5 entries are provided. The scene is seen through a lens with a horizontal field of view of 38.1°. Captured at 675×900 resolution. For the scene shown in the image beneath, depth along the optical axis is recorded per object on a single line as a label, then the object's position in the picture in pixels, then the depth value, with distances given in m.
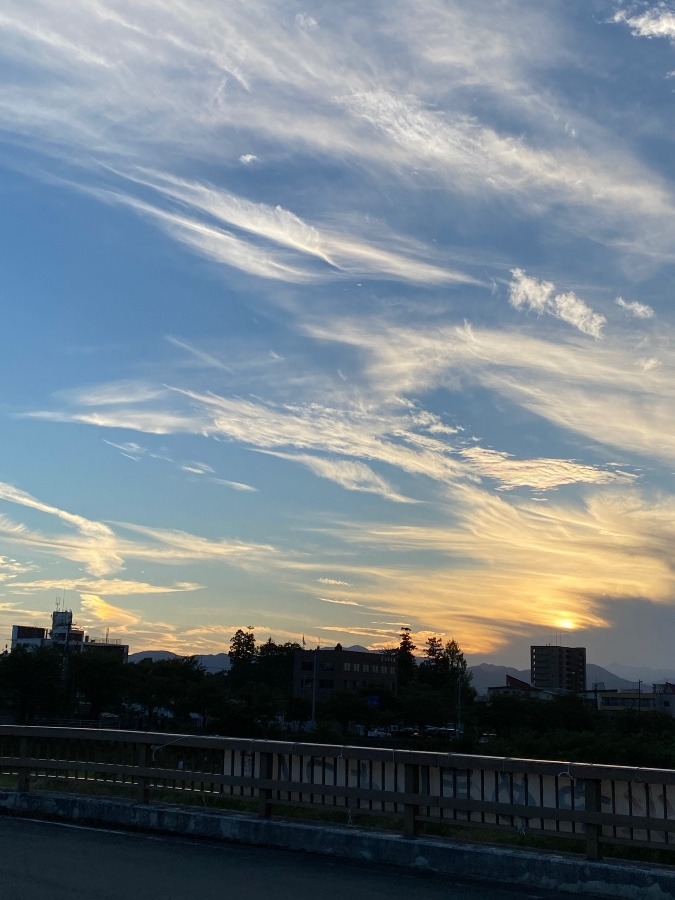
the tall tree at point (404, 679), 193.40
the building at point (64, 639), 182.50
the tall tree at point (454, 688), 135.75
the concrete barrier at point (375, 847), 8.95
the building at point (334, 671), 179.62
